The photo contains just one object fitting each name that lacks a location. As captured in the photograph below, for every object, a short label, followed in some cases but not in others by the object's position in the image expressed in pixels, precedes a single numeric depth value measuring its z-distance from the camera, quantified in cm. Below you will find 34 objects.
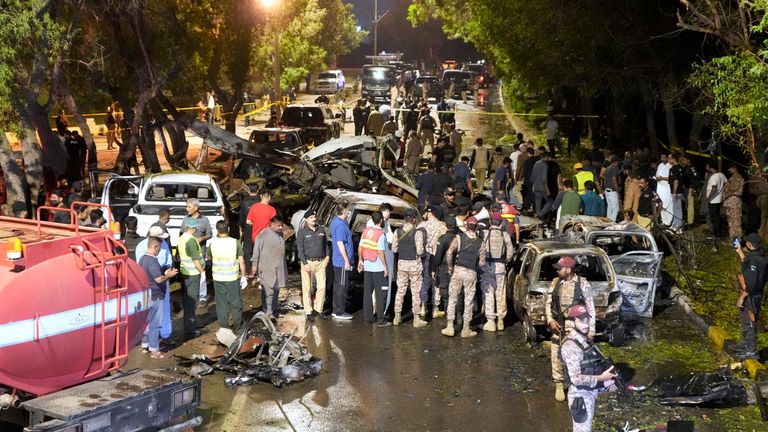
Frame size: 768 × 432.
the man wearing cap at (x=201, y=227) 1552
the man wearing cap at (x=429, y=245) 1482
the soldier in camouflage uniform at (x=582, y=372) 910
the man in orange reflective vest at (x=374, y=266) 1460
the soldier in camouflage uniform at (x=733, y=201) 1855
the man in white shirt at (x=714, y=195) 1955
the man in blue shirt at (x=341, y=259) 1492
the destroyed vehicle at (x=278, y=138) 2734
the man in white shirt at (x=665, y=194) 1953
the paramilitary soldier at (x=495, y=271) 1423
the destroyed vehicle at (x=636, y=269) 1481
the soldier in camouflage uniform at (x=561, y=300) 1119
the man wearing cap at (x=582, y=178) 1947
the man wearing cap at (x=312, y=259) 1496
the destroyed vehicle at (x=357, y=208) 1606
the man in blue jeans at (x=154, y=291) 1298
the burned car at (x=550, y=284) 1361
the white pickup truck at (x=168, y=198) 1773
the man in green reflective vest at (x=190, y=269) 1401
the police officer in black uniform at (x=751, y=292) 1252
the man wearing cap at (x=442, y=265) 1423
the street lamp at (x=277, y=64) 4839
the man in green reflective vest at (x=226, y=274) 1378
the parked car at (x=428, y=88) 5069
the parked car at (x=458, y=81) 5406
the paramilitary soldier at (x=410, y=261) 1444
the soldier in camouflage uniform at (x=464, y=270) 1388
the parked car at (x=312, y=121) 3309
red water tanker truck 834
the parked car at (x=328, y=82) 6256
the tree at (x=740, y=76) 1452
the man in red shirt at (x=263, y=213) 1645
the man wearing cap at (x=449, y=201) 1656
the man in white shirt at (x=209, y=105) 3894
